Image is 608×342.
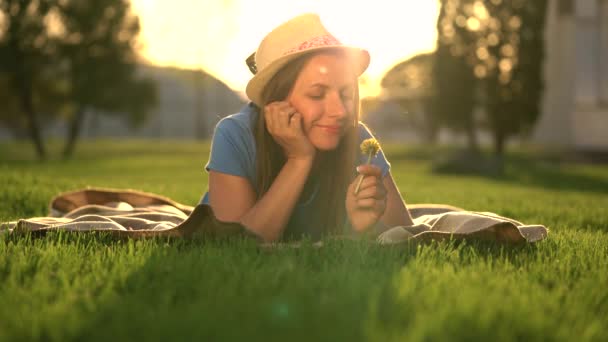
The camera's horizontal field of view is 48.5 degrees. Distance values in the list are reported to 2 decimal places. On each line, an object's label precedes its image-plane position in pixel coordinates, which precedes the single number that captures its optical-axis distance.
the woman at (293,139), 3.89
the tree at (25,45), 29.88
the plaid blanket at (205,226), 4.02
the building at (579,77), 30.84
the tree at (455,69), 26.95
